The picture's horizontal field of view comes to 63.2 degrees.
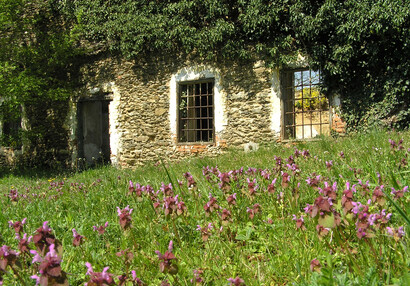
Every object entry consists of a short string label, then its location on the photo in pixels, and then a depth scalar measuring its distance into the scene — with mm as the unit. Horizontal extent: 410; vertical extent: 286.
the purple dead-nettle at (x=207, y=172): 2691
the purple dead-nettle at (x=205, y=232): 1669
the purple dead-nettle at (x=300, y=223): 1608
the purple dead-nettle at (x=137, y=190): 2144
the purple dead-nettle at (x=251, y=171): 2961
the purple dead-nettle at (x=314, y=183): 1821
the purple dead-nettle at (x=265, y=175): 2471
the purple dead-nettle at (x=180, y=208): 1825
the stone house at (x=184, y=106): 8727
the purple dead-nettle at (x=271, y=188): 2025
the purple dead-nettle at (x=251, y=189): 2104
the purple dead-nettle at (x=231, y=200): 1941
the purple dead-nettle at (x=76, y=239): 1538
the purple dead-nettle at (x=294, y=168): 2349
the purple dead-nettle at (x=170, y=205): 1725
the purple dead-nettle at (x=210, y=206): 1891
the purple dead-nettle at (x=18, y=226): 1608
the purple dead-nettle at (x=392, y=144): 2988
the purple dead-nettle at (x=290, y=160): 2515
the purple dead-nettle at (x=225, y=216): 1801
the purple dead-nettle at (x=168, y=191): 2070
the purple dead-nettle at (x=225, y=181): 2118
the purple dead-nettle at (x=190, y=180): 2254
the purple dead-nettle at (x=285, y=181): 1951
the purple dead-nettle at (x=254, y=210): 1967
